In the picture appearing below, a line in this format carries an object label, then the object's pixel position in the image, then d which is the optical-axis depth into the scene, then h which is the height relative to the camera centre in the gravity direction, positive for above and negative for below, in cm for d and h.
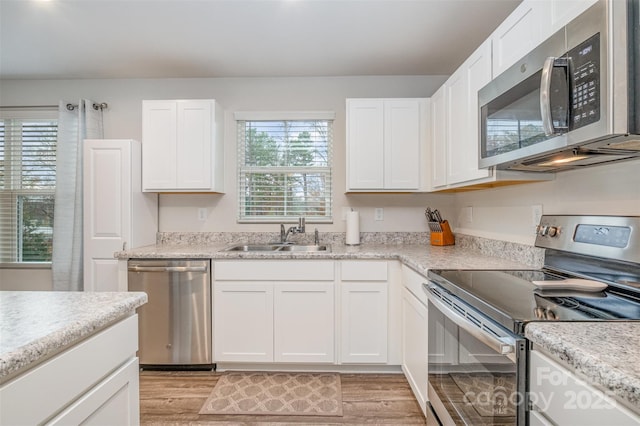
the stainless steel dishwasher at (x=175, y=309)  243 -72
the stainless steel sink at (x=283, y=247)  292 -31
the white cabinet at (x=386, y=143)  272 +58
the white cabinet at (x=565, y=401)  64 -41
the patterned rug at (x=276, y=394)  201 -120
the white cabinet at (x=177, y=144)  279 +58
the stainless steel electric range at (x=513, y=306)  96 -30
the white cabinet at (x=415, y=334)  185 -75
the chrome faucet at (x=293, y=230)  298 -16
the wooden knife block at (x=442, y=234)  281 -18
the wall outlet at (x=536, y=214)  180 -1
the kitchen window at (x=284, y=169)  314 +41
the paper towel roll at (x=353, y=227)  293 -13
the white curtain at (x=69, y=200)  298 +11
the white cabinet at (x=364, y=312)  239 -73
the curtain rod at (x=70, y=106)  308 +102
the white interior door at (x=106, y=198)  273 +11
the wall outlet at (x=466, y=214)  271 -1
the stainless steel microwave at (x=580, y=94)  89 +38
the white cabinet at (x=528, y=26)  116 +76
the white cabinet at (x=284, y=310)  241 -72
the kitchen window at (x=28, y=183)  321 +28
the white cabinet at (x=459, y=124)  182 +58
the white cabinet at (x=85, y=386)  68 -43
